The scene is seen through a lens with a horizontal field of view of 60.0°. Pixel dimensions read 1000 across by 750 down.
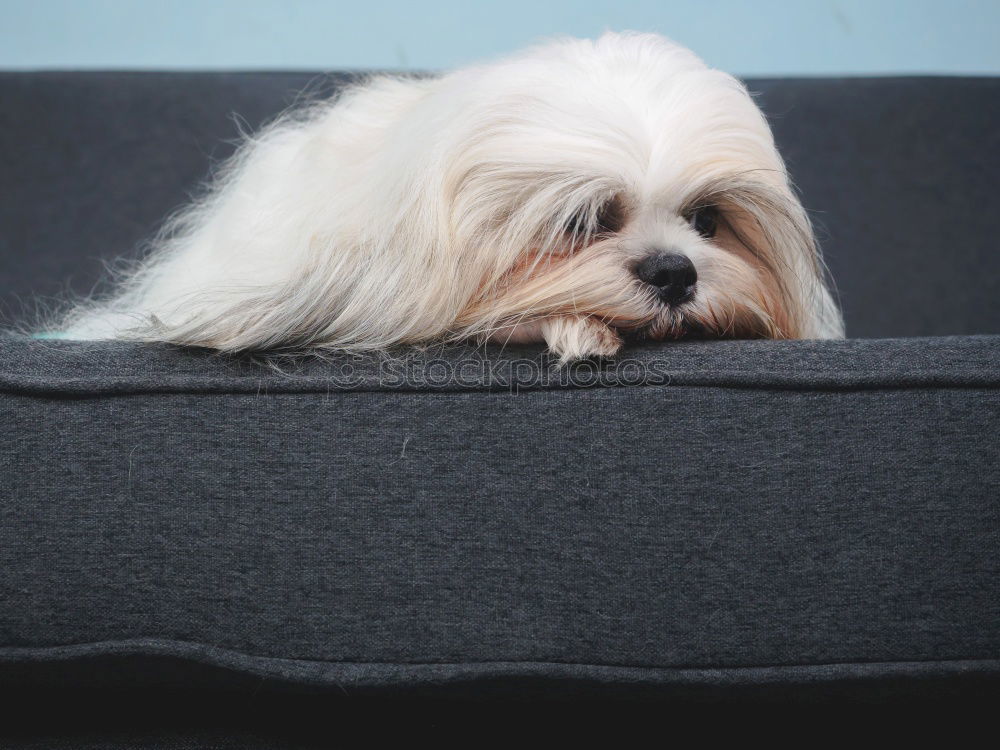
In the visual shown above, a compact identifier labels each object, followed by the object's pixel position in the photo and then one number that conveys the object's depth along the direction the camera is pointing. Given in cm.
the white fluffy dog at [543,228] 94
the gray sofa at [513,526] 78
